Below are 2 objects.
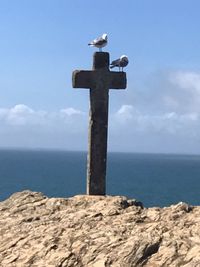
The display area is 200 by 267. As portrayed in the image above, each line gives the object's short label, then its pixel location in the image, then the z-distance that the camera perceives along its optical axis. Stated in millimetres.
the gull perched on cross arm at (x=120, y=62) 17917
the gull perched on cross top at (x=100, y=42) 17873
